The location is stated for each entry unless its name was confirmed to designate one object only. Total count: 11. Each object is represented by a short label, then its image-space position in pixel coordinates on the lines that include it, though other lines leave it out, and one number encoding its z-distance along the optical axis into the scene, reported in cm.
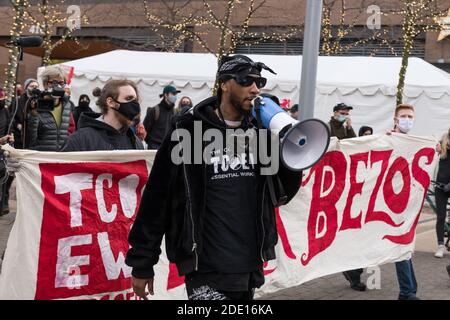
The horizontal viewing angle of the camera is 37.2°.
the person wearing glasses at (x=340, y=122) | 1127
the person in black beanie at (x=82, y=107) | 1228
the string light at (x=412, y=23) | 1498
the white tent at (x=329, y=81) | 1523
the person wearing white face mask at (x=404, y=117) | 684
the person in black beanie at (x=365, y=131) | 1175
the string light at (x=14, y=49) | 1307
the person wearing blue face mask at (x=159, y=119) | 1091
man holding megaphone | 333
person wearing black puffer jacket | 673
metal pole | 754
